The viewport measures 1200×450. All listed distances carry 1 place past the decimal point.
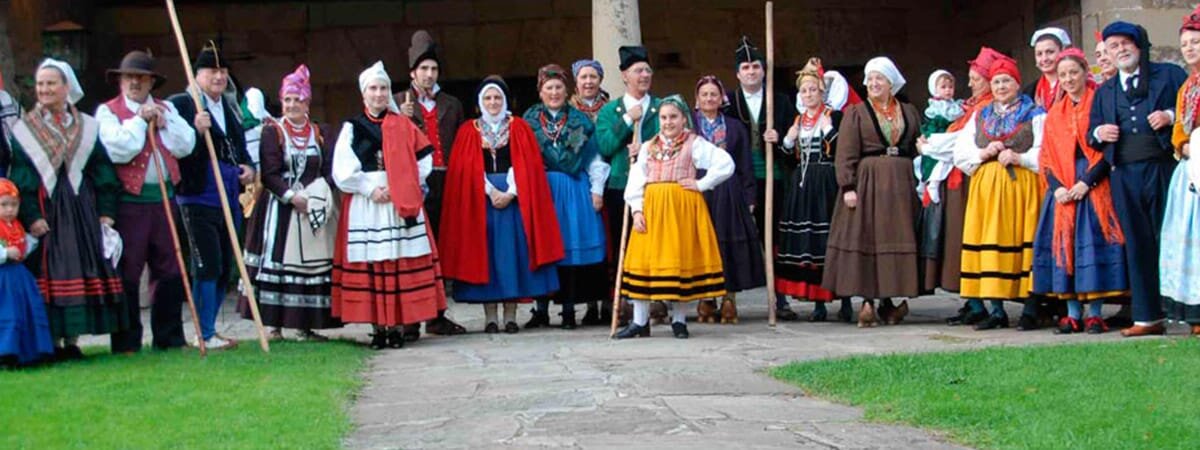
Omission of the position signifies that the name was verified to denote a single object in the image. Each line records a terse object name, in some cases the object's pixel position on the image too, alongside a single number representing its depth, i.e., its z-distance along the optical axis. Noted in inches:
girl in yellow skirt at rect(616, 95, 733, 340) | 371.2
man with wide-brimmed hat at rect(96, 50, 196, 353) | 357.4
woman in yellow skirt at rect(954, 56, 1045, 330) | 380.8
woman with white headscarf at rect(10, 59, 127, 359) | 341.4
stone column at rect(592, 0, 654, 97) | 484.4
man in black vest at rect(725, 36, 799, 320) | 430.0
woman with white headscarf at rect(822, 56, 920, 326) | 402.9
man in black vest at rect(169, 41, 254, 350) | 372.5
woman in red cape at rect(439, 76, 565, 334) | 407.5
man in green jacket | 410.6
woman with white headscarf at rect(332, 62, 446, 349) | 373.4
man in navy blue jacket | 355.9
